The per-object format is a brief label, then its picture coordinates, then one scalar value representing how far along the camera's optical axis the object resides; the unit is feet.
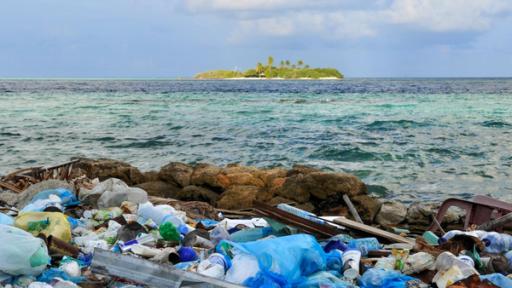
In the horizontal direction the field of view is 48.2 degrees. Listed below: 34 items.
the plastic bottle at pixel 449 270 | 12.92
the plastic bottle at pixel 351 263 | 13.70
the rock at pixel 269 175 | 31.34
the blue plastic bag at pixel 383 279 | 13.01
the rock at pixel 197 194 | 30.32
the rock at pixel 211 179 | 31.07
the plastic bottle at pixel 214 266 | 13.10
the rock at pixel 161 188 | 30.89
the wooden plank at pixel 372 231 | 17.33
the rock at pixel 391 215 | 27.12
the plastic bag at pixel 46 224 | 16.05
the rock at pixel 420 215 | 26.68
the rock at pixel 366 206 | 27.45
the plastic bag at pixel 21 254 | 12.72
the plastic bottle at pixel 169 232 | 16.55
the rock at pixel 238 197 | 28.30
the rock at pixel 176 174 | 32.04
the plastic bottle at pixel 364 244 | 15.90
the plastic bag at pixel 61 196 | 21.40
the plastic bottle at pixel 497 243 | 16.24
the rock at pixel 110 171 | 33.78
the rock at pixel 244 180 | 31.19
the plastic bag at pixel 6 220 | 16.62
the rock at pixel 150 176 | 33.27
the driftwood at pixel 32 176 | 26.99
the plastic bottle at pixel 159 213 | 18.23
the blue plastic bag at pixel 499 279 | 12.69
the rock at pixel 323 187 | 28.71
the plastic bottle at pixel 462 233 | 16.42
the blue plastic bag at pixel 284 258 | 12.66
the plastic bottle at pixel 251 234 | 17.11
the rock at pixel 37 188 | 22.33
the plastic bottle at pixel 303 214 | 18.27
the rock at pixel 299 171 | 32.24
